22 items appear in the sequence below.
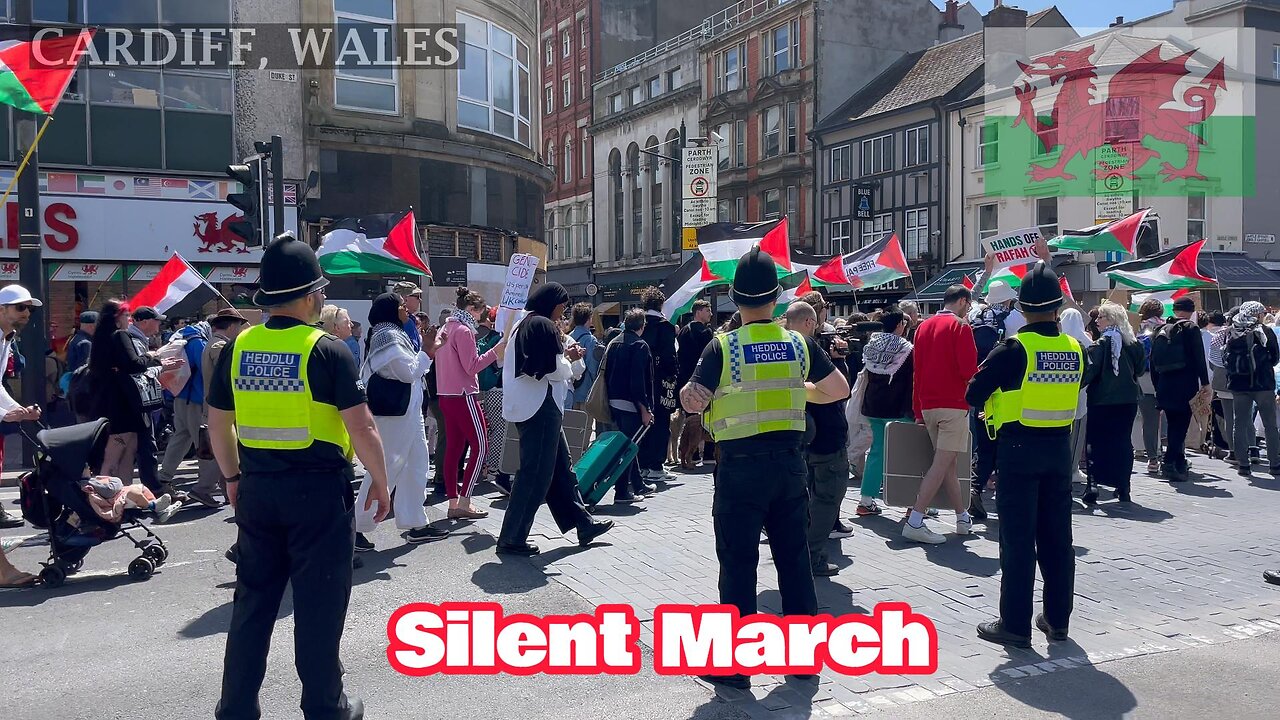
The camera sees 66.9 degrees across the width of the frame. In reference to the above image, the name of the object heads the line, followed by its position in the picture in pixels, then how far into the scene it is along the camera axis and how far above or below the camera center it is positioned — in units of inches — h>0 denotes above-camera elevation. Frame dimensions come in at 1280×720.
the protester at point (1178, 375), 406.3 -21.6
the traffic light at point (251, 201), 460.1 +61.4
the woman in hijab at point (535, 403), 267.1 -21.1
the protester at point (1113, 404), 346.3 -28.8
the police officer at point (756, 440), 177.5 -21.2
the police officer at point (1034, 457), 198.5 -27.5
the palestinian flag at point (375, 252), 474.3 +37.1
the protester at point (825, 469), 251.6 -37.6
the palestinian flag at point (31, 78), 403.9 +106.4
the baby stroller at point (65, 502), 242.8 -43.7
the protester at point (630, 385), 357.7 -22.0
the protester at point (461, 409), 321.7 -27.8
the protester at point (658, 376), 408.5 -20.9
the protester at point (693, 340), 412.8 -5.8
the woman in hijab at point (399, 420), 255.3 -25.8
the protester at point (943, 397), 282.5 -20.9
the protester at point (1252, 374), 416.2 -21.5
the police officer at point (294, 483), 146.0 -23.7
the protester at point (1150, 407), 439.2 -38.3
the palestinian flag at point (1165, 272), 534.0 +29.9
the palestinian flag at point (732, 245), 488.4 +41.6
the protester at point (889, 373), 301.7 -15.1
